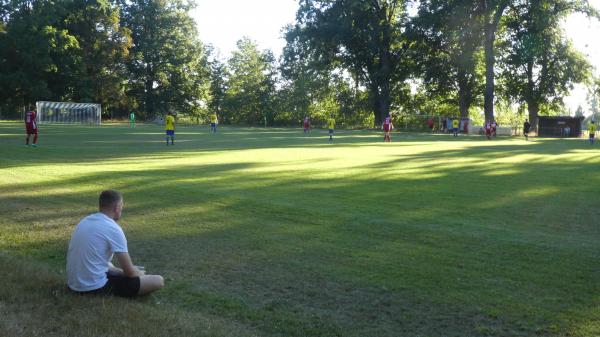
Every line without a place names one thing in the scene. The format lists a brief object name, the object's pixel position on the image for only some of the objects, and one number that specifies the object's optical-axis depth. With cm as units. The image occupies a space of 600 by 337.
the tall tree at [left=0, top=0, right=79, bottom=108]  6794
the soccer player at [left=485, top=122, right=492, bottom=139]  4744
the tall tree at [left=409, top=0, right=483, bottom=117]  5978
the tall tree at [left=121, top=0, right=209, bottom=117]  8094
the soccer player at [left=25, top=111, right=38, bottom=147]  2536
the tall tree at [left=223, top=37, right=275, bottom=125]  8688
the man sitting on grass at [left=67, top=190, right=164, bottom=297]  544
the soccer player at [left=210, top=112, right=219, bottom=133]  4953
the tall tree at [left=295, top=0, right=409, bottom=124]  6575
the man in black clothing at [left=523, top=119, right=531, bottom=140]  4819
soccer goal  6400
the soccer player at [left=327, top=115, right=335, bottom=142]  3788
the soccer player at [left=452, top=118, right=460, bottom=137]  5166
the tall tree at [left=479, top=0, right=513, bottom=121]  5781
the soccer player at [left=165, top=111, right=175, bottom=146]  2869
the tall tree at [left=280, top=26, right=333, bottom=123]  7121
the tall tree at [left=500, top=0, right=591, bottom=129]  5662
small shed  5634
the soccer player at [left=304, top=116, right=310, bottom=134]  5122
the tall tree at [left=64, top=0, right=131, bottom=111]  7419
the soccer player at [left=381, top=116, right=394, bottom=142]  3703
